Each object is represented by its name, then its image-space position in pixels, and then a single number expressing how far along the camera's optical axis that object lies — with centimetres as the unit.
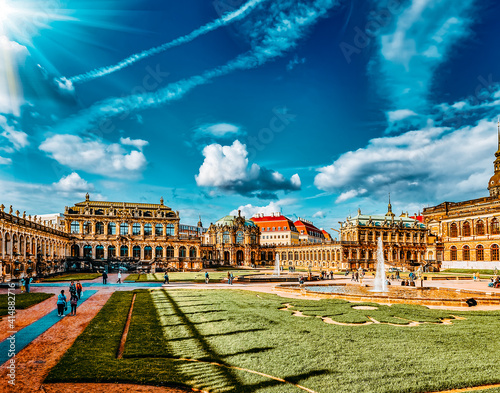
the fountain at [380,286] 4048
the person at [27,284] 3895
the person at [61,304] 2480
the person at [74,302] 2535
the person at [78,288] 3113
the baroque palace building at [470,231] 9325
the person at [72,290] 2568
